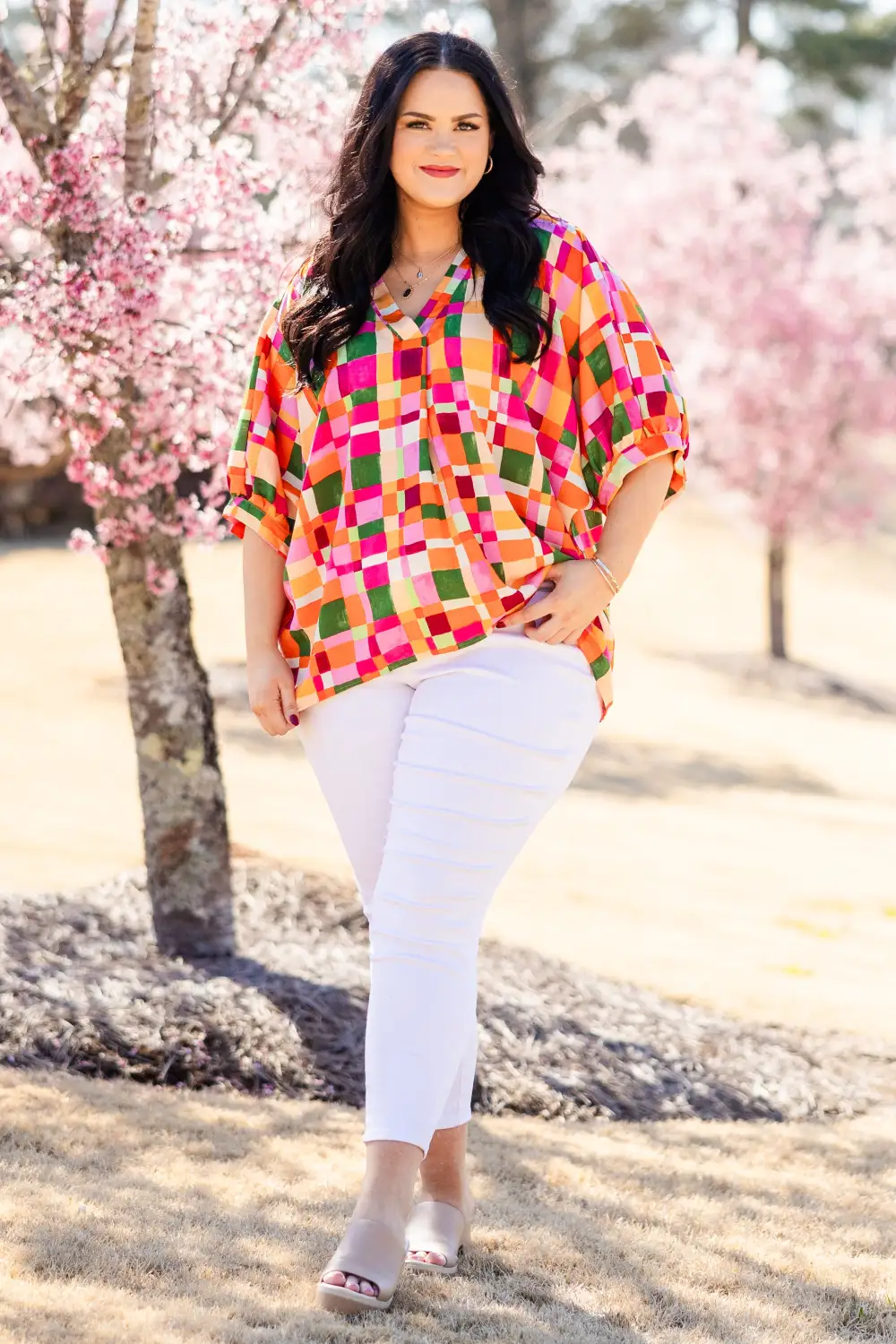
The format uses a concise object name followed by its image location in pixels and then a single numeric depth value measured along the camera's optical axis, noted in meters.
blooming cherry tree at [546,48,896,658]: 16.25
